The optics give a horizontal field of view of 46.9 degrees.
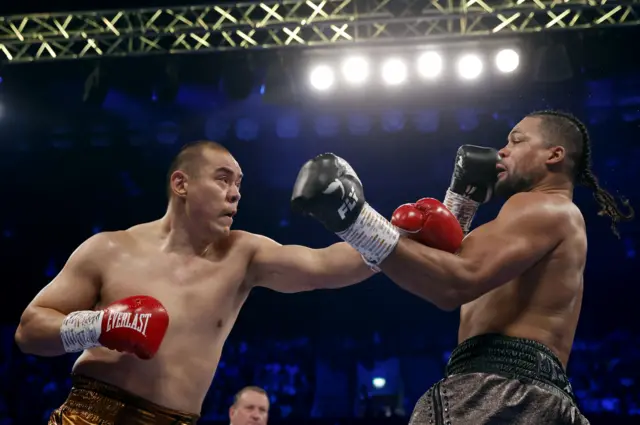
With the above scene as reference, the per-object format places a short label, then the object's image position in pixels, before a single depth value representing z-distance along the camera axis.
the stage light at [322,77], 5.93
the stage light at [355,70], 5.86
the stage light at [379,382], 6.85
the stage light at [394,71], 5.85
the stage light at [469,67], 5.74
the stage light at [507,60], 5.62
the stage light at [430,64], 5.76
